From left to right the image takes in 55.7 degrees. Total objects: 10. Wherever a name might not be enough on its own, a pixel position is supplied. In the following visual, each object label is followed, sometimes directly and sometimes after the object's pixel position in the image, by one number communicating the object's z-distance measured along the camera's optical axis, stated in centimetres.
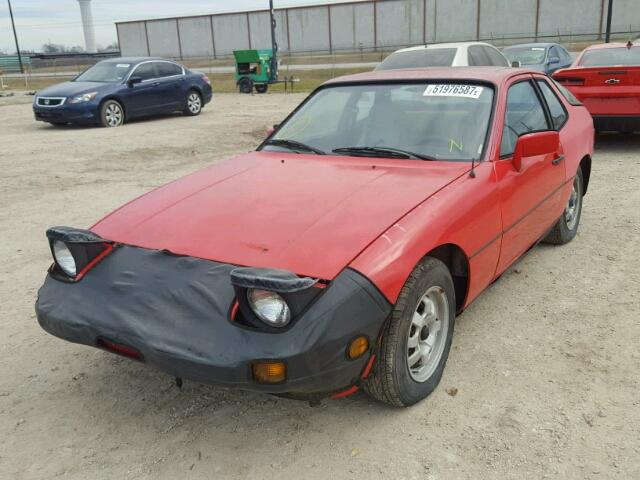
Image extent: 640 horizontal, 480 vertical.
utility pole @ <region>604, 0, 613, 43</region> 2341
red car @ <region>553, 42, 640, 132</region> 831
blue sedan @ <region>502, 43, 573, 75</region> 1359
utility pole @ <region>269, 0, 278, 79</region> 2342
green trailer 2258
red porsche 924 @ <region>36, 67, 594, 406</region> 232
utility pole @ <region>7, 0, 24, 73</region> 4209
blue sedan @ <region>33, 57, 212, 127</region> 1288
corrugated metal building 4916
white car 982
